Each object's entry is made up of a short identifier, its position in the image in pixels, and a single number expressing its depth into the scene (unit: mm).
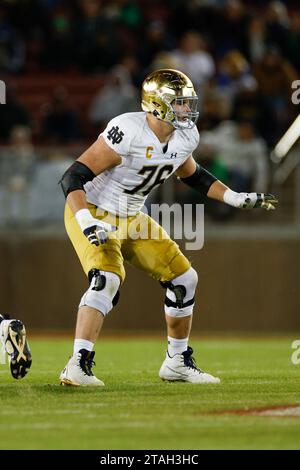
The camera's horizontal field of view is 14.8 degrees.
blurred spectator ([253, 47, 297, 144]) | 13445
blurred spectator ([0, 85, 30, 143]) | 13672
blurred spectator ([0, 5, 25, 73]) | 15328
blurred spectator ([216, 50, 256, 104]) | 13852
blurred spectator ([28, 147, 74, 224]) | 12625
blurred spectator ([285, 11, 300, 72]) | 14750
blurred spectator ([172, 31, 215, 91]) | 14341
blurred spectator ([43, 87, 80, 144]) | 13891
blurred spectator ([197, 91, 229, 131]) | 13180
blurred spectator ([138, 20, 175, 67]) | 15016
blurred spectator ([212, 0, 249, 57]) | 15094
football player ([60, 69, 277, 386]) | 6742
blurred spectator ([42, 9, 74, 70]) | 15469
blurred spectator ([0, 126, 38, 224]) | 12594
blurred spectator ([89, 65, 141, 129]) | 13773
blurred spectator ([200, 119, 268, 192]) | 12602
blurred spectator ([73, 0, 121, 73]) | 15180
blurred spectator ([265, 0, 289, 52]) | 14852
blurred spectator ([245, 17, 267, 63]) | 14898
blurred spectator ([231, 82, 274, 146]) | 13227
